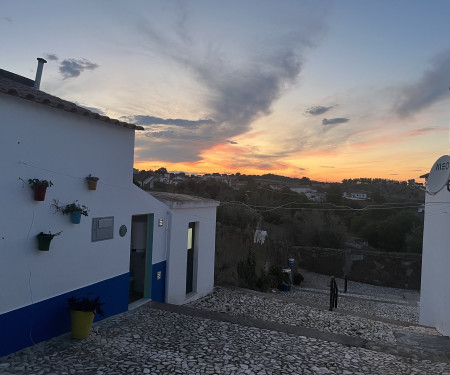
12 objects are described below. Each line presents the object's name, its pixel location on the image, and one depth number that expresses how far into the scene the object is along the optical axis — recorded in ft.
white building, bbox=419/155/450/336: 24.50
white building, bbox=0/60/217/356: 13.46
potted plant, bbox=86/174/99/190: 17.49
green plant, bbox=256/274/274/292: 46.85
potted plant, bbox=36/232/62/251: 14.49
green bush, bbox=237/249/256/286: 44.09
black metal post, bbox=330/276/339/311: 31.30
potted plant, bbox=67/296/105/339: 15.35
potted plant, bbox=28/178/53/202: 14.12
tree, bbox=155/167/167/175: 102.12
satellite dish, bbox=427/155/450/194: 24.52
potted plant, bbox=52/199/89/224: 15.89
